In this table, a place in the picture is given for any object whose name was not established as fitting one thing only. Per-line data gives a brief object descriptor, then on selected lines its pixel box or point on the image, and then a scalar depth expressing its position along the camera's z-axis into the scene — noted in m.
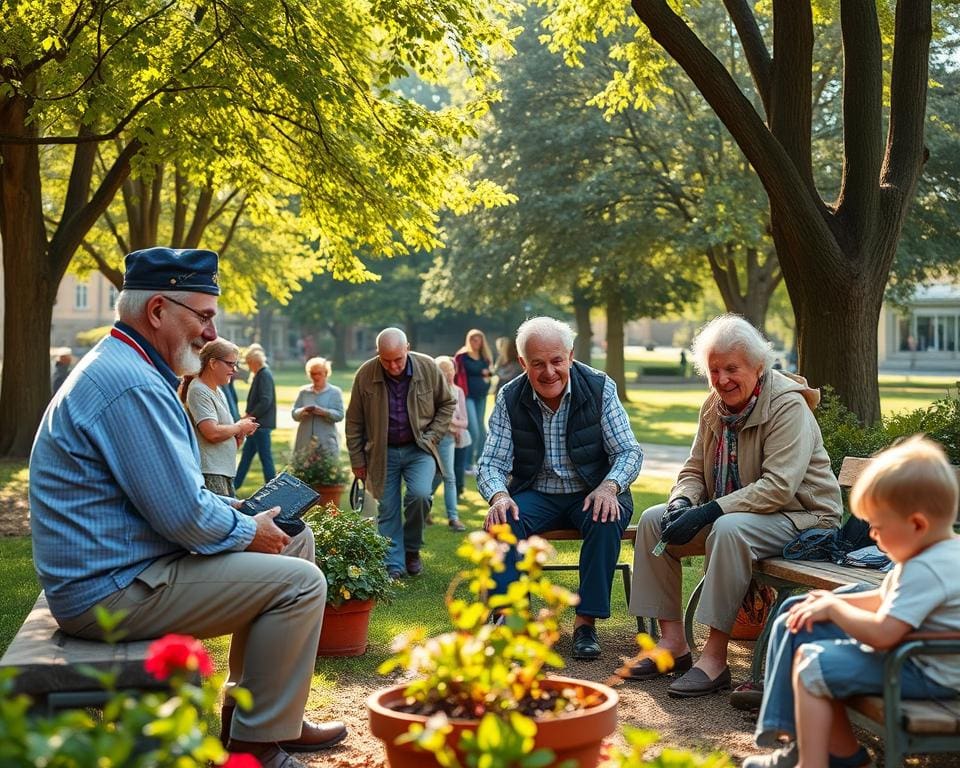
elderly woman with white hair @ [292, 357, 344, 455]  14.55
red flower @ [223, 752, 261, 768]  2.82
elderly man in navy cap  4.30
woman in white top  9.38
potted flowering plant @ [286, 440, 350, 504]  14.09
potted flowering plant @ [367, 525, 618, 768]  3.36
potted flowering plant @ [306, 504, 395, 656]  7.22
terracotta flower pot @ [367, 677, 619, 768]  3.41
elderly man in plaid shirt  7.11
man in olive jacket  10.08
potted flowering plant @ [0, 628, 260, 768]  2.40
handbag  7.43
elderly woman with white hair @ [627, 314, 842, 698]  6.23
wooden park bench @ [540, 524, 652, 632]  7.37
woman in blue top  16.92
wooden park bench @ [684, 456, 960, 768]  3.95
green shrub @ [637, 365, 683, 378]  58.09
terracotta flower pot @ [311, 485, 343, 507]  14.21
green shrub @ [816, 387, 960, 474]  9.54
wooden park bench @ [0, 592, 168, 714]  3.88
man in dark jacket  15.70
